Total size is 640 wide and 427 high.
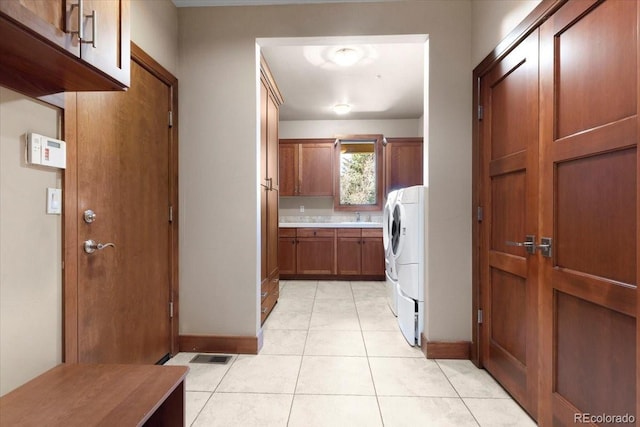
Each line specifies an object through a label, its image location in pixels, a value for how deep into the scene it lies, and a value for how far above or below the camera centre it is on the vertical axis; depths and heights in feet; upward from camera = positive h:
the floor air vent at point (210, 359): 7.18 -3.45
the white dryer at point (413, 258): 7.79 -1.17
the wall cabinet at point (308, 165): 16.26 +2.59
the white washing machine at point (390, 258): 9.90 -1.53
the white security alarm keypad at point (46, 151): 3.77 +0.82
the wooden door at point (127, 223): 4.80 -0.17
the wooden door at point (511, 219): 5.12 -0.11
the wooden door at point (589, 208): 3.51 +0.07
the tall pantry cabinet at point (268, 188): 9.13 +0.85
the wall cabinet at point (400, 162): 15.90 +2.69
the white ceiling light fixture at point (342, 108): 14.32 +4.99
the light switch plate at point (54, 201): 4.08 +0.17
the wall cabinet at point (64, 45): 2.67 +1.62
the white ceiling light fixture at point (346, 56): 9.27 +4.90
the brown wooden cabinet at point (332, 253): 15.15 -1.95
